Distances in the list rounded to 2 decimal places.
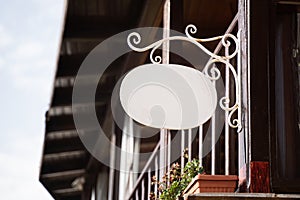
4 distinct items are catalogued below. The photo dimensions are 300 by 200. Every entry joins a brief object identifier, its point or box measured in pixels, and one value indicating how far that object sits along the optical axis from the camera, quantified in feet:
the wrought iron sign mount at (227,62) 11.73
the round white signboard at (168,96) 12.62
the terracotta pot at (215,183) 11.43
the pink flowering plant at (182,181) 13.37
